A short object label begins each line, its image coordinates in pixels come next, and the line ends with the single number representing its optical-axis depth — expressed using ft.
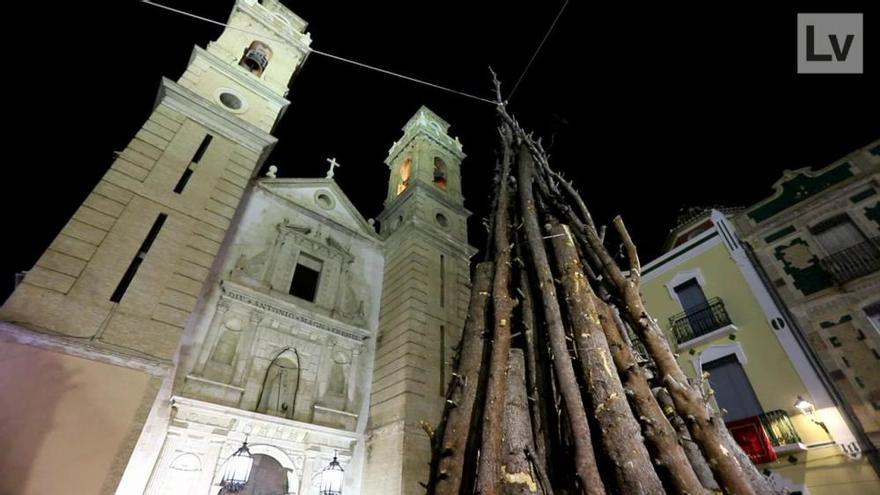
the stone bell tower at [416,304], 35.47
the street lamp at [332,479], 33.12
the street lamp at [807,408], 32.65
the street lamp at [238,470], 27.84
